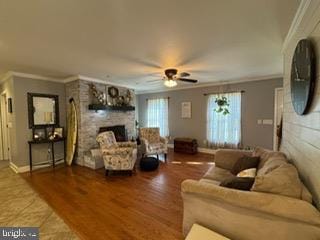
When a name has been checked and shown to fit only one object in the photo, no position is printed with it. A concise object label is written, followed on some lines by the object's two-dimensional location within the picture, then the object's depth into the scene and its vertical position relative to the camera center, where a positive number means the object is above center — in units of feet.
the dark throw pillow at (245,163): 8.34 -2.27
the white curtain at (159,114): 24.58 -0.02
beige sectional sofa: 4.29 -2.43
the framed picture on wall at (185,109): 22.42 +0.50
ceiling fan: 13.28 +2.75
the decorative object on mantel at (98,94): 17.37 +1.90
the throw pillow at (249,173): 7.21 -2.33
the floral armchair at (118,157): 13.41 -3.09
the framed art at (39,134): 15.60 -1.62
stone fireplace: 16.42 -0.24
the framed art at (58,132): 16.58 -1.54
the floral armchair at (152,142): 17.39 -2.75
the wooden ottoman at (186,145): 20.59 -3.53
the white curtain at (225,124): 19.02 -1.14
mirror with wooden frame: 15.48 +0.42
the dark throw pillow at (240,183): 5.65 -2.16
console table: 15.15 -2.48
